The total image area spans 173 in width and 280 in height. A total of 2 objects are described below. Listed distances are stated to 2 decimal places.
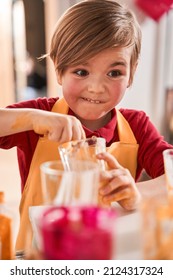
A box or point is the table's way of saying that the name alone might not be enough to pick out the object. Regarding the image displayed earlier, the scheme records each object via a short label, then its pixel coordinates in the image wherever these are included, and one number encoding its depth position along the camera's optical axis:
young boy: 0.61
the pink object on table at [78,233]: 0.35
